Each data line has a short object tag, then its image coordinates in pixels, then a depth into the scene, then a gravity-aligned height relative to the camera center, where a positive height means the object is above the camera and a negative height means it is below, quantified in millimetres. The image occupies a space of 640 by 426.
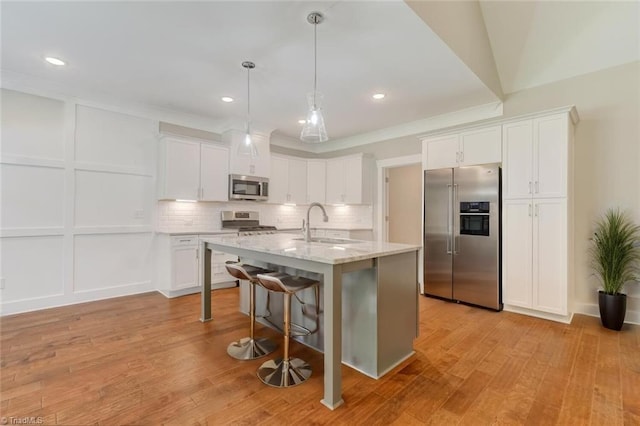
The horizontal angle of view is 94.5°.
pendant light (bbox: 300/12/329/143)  2594 +836
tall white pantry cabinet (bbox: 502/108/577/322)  3303 +39
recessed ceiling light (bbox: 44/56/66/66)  3094 +1620
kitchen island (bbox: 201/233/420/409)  1917 -583
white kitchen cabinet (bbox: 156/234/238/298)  4277 -751
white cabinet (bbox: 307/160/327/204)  6230 +733
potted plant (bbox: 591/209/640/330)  3100 -483
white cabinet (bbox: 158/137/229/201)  4469 +696
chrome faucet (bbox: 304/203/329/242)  2891 -196
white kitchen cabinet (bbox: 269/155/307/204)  5832 +711
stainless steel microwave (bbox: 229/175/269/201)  5129 +486
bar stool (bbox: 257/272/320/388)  2141 -1130
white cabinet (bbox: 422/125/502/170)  3811 +943
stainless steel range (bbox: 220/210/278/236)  5235 -152
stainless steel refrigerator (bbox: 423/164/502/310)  3762 -246
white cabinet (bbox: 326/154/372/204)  5570 +690
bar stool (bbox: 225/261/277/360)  2555 -1179
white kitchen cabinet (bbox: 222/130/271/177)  5129 +1022
